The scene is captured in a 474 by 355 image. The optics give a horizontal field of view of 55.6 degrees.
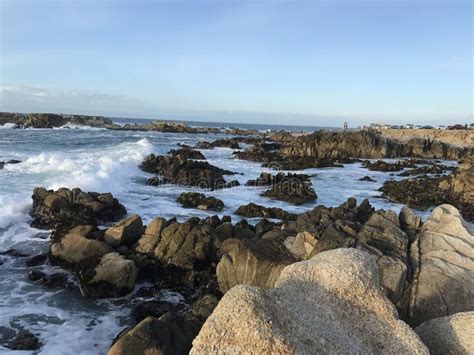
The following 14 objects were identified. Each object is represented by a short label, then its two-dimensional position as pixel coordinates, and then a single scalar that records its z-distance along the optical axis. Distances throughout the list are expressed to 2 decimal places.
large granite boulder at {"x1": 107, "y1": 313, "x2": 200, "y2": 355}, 5.72
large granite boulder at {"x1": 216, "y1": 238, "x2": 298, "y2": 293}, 9.05
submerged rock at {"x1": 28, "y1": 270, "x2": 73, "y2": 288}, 10.30
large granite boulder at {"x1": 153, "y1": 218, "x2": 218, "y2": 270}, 11.26
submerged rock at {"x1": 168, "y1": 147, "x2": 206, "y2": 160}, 36.72
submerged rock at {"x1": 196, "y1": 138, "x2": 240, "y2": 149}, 48.47
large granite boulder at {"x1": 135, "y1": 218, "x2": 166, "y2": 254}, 11.74
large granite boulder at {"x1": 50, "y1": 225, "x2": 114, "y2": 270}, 10.99
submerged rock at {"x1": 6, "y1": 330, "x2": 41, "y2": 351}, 7.66
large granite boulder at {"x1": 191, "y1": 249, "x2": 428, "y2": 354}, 3.95
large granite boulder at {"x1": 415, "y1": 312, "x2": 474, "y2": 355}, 4.66
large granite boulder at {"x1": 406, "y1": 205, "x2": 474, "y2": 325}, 6.73
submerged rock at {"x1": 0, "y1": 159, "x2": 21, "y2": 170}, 26.51
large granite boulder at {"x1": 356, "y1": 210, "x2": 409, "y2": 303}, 6.97
